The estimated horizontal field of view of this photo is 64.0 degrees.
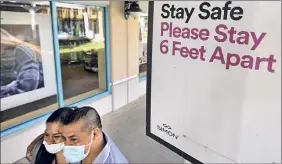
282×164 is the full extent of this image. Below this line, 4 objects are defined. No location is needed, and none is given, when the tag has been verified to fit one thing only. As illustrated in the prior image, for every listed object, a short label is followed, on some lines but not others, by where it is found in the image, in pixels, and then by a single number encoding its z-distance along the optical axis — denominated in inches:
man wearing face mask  32.6
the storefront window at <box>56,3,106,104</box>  142.7
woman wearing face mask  32.3
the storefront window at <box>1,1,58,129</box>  123.8
